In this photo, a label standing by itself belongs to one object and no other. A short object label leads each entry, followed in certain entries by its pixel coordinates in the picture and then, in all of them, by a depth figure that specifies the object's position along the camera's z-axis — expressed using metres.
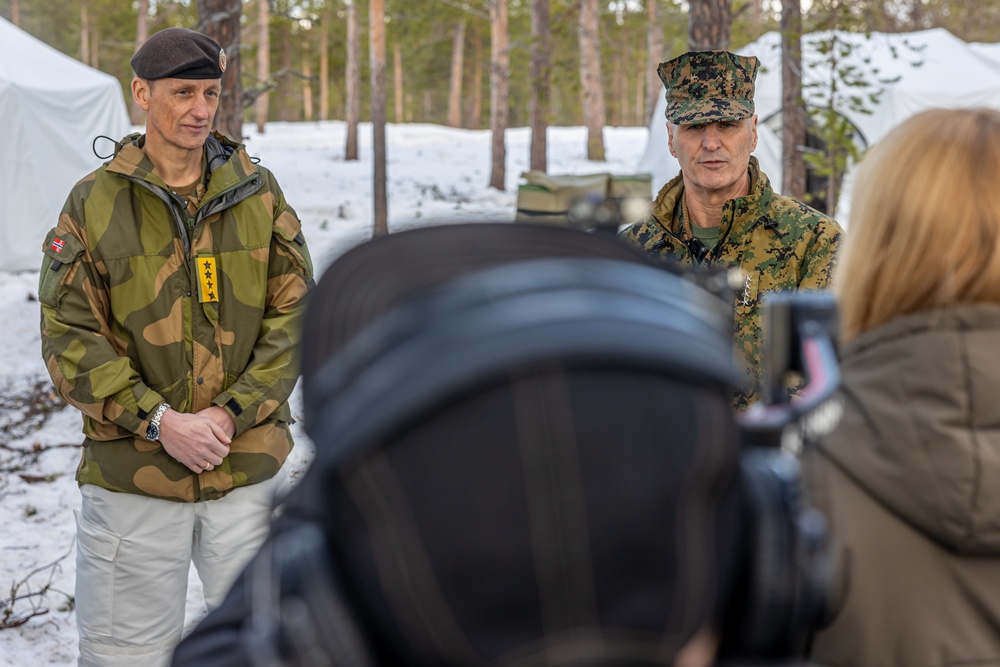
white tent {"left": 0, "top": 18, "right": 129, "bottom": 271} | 13.72
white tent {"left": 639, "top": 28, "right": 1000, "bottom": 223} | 15.48
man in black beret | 2.90
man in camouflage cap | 2.94
